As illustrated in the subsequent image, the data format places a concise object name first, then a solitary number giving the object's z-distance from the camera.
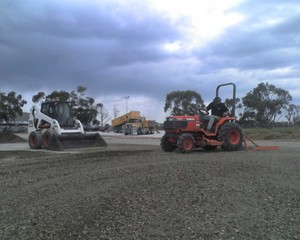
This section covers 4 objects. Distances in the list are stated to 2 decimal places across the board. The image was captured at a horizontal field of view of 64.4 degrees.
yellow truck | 35.84
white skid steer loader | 12.52
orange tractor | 9.81
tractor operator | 10.42
